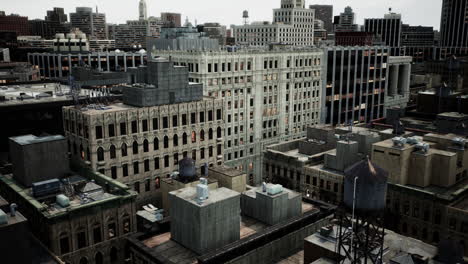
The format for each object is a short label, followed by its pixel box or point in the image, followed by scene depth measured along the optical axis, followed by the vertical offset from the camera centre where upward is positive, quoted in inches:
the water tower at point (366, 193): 1311.5 -421.8
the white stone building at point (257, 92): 4237.2 -430.8
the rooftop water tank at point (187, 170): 2409.0 -650.5
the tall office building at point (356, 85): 5467.5 -431.4
